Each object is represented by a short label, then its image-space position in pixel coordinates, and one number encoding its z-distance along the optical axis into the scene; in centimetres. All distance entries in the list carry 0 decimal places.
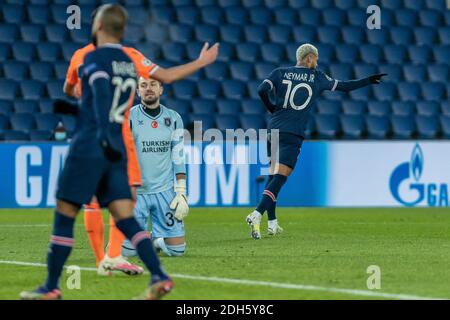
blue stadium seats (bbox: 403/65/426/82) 1823
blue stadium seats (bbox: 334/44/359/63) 1824
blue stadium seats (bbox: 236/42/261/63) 1808
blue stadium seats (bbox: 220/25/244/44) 1820
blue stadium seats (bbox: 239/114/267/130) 1686
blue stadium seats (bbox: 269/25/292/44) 1828
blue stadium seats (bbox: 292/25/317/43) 1827
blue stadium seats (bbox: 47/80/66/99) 1705
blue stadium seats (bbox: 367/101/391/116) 1758
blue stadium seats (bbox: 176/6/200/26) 1830
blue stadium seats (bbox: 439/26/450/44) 1877
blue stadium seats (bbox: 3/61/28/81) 1723
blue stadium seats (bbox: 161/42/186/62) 1788
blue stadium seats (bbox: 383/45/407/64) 1845
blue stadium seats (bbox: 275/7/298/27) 1852
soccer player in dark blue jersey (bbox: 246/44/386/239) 1119
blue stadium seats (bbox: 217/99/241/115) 1720
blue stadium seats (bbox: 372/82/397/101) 1791
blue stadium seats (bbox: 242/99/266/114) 1723
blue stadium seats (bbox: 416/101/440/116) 1767
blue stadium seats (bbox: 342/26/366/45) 1848
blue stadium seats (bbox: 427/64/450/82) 1822
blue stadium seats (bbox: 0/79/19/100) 1695
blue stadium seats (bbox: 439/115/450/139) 1729
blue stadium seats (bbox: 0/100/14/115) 1674
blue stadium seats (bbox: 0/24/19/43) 1753
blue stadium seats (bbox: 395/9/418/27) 1894
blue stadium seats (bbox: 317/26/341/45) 1838
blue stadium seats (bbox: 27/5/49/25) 1780
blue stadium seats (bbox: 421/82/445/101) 1797
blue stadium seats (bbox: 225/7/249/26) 1839
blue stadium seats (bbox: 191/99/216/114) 1714
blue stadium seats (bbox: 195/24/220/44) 1809
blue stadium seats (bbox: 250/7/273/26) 1852
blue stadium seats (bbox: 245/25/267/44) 1831
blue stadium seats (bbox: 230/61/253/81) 1780
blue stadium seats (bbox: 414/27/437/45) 1875
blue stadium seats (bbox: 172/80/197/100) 1742
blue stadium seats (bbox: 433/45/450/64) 1850
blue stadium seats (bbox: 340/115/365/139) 1702
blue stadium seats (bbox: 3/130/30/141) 1603
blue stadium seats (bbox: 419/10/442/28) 1895
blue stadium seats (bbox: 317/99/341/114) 1742
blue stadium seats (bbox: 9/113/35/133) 1642
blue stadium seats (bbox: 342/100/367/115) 1750
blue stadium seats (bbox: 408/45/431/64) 1851
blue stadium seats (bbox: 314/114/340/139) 1686
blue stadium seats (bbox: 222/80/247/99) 1755
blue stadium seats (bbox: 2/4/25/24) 1772
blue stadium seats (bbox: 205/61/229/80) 1780
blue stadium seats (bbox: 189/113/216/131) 1658
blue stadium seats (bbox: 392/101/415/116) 1764
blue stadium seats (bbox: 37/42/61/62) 1747
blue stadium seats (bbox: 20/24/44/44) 1762
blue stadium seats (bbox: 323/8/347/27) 1861
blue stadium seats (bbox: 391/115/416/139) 1729
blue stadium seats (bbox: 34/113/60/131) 1639
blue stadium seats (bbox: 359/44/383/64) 1833
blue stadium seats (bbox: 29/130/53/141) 1606
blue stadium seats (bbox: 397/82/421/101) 1795
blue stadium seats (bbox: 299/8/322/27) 1855
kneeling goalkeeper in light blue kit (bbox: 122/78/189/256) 889
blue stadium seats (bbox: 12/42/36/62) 1745
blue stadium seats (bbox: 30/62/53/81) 1728
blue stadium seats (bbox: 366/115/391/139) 1719
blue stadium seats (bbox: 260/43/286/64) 1803
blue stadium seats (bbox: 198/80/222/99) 1750
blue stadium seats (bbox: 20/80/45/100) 1705
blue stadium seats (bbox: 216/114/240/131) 1673
